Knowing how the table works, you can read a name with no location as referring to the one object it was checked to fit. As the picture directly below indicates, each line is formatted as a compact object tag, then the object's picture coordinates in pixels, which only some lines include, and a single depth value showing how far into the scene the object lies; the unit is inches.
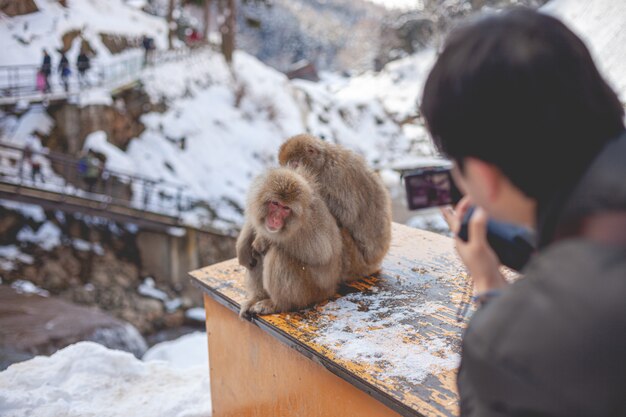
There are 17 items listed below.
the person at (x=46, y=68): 510.2
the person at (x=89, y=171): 462.3
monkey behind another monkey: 118.8
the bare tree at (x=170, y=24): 774.5
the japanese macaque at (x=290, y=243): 99.5
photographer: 27.6
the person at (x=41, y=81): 510.0
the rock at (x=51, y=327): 261.0
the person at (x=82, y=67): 569.0
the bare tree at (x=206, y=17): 809.0
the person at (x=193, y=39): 810.2
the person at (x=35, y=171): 439.5
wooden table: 78.6
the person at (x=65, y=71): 534.3
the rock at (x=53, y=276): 427.4
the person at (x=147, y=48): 698.8
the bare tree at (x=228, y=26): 746.2
